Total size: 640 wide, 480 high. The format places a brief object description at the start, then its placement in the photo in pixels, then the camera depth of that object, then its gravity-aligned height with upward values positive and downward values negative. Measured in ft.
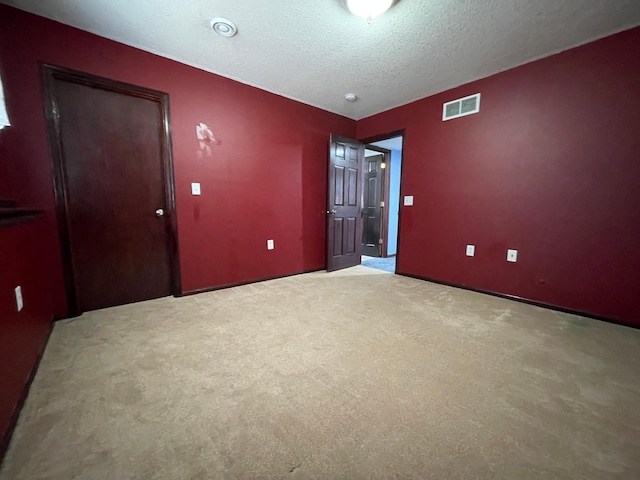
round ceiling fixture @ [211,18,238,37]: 6.19 +4.62
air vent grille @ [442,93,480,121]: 8.91 +3.82
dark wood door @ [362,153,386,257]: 16.28 +0.19
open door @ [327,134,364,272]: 11.68 +0.20
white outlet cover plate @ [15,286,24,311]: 4.42 -1.75
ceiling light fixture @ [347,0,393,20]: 5.47 +4.53
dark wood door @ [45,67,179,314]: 6.78 +0.49
